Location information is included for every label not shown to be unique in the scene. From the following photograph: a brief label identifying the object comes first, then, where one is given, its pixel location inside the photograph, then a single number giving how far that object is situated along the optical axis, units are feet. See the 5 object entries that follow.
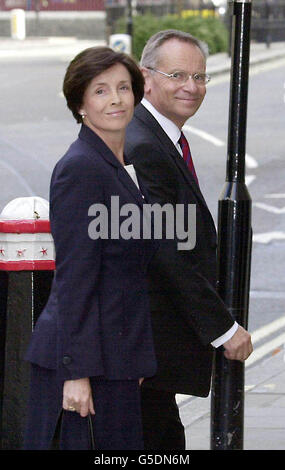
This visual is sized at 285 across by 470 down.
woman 26.16
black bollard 33.53
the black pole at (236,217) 33.47
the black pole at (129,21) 184.75
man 29.66
